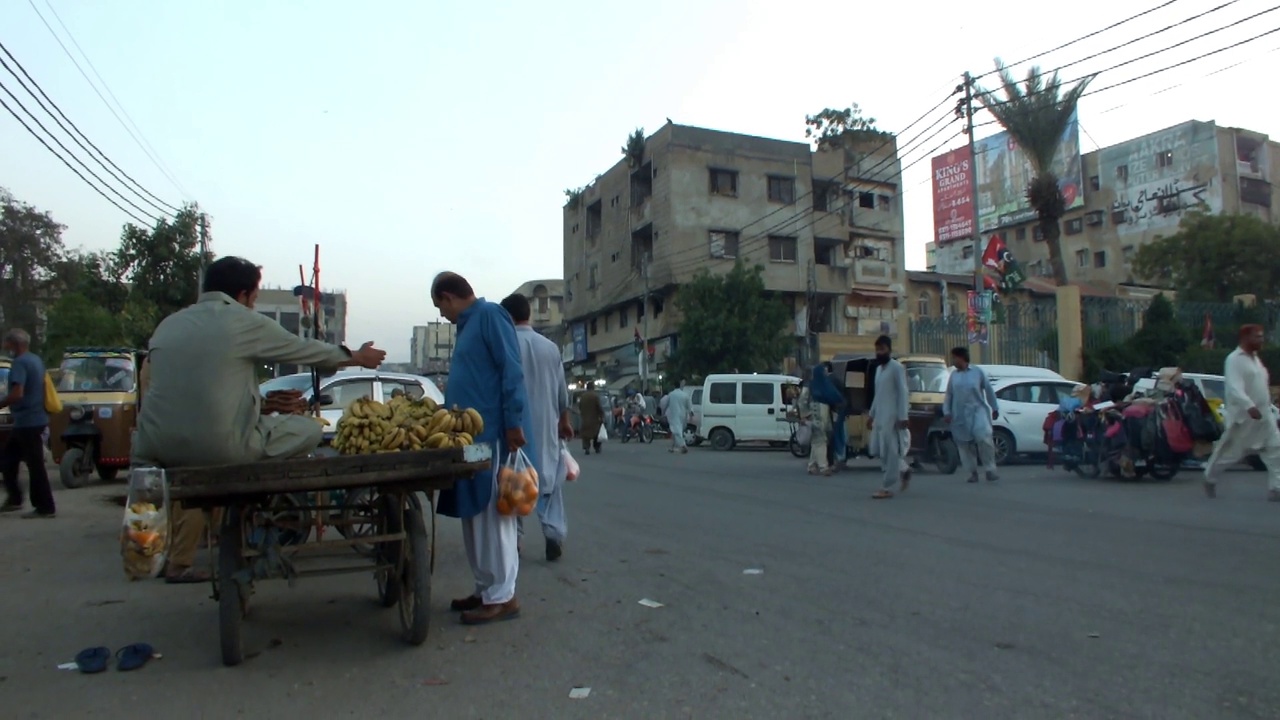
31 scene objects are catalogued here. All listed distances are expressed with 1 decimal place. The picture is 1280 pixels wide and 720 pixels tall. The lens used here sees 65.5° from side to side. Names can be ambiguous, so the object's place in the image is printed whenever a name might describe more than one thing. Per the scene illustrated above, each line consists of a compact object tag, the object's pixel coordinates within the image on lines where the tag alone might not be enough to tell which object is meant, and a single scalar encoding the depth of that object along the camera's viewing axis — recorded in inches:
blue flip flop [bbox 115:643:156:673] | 176.2
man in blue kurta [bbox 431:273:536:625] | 202.4
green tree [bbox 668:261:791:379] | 1510.8
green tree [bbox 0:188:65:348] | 1546.5
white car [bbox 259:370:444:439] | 396.2
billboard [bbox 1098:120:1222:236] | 2253.9
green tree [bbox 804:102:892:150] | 1828.2
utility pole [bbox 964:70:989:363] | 1019.9
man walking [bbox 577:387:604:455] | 877.2
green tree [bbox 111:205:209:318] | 1300.4
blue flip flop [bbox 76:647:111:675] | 174.6
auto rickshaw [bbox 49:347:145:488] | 541.3
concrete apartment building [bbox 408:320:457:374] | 4375.0
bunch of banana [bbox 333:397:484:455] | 178.7
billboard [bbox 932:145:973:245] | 2544.3
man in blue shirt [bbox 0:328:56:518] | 383.2
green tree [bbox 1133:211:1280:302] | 1654.8
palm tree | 1076.5
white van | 995.9
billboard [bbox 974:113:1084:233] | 2460.6
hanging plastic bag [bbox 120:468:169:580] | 197.8
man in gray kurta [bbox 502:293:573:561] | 259.0
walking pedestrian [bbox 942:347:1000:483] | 513.3
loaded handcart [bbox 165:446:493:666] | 164.6
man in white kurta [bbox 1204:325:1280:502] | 372.5
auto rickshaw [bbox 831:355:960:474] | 610.2
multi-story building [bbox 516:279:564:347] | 3019.2
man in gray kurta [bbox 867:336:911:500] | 441.7
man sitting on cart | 173.0
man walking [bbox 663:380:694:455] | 952.9
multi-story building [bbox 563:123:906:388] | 1729.8
